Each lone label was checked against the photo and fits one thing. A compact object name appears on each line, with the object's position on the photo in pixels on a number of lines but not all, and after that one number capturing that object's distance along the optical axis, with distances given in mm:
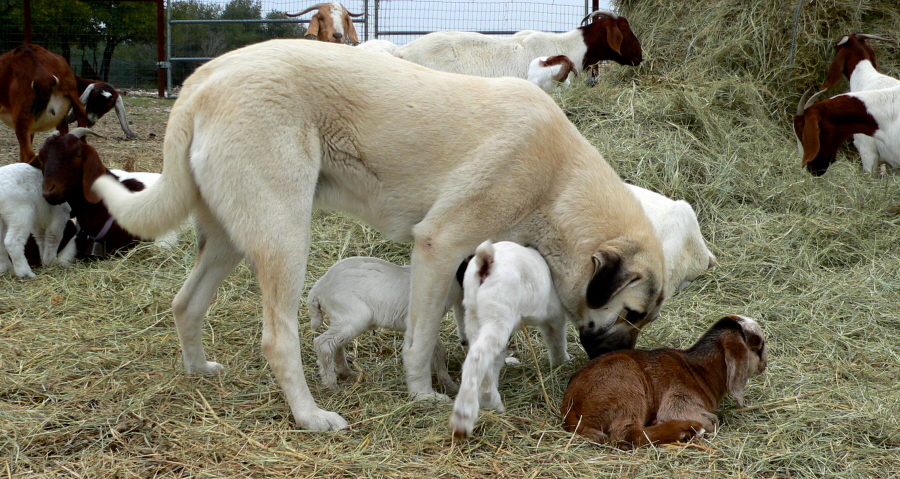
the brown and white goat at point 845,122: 7660
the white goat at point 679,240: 4812
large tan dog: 3492
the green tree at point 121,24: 19953
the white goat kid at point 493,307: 3191
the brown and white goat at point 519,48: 9523
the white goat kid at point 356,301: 3898
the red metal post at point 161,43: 17172
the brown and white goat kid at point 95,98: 10484
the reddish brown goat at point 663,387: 3436
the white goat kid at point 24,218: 5762
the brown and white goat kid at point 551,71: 8805
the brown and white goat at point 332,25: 12877
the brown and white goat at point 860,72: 8258
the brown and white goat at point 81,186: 5895
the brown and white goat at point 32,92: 8992
